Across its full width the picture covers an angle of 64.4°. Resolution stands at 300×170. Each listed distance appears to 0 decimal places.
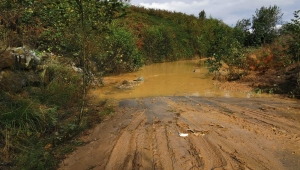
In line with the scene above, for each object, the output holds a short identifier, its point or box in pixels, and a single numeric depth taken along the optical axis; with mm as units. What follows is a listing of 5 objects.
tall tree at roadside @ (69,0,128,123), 5020
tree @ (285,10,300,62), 10130
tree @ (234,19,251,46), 23103
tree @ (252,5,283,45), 23578
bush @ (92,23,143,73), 13305
